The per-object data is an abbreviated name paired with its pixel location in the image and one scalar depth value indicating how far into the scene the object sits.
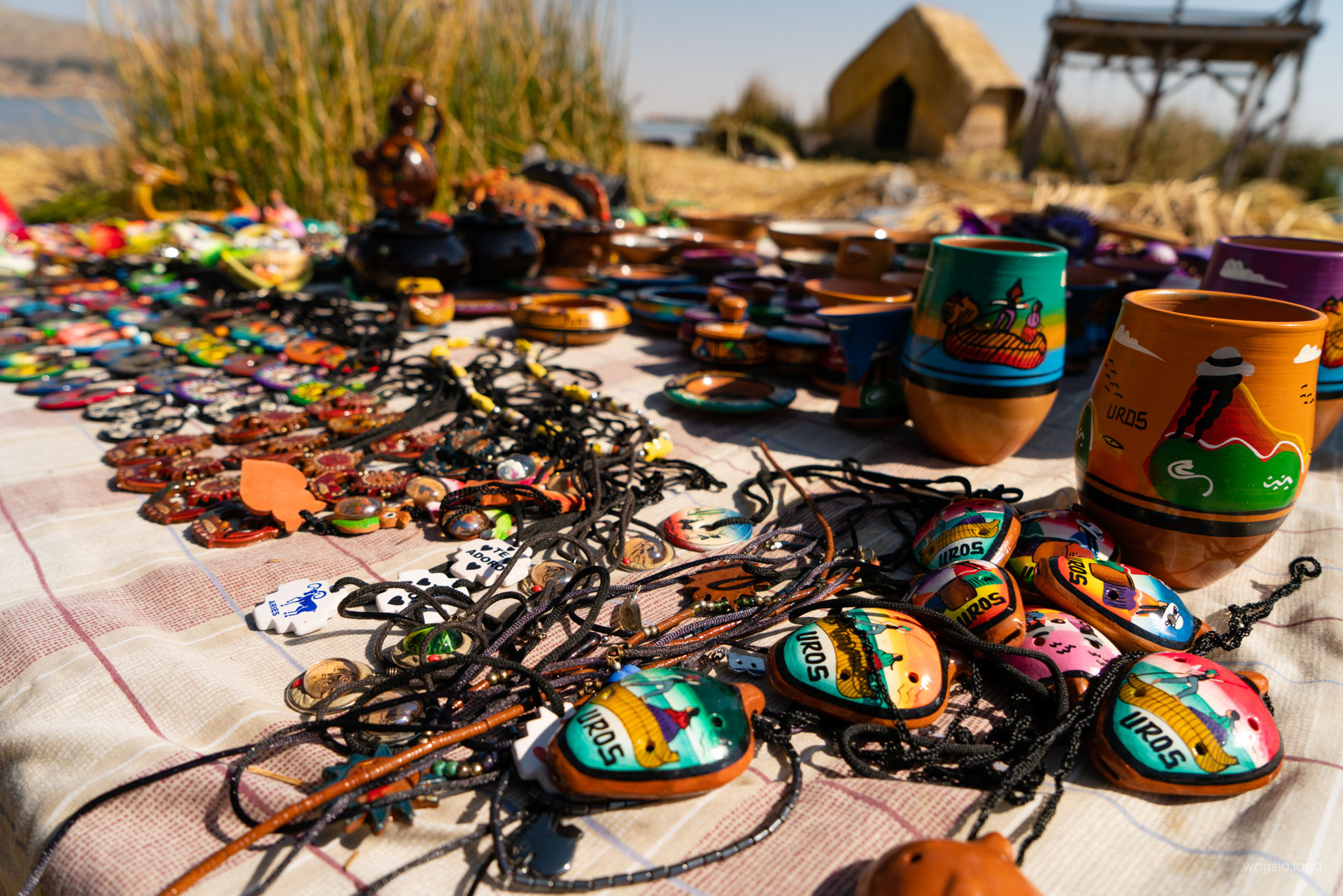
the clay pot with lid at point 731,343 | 0.58
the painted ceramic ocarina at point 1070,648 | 0.30
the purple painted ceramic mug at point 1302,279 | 0.42
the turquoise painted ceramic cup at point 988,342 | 0.43
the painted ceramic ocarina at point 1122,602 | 0.32
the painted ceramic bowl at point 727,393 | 0.52
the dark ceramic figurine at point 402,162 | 0.71
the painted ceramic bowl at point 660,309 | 0.70
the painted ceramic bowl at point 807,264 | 0.80
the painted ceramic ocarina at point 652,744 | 0.26
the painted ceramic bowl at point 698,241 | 0.90
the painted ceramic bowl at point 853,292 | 0.54
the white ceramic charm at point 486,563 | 0.36
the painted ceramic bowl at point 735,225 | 0.98
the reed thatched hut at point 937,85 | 7.74
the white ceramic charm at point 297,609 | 0.33
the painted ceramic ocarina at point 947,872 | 0.23
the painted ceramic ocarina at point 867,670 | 0.29
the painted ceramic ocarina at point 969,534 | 0.35
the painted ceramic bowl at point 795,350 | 0.60
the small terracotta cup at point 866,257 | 0.64
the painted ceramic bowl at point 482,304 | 0.72
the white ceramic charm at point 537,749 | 0.27
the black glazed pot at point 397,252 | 0.70
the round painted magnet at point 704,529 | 0.40
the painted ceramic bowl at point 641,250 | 0.88
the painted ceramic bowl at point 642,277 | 0.79
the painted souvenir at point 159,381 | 0.53
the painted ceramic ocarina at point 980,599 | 0.31
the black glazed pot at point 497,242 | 0.77
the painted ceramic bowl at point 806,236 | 0.82
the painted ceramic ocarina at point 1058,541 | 0.34
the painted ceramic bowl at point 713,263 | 0.81
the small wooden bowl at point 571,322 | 0.65
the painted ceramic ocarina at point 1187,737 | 0.27
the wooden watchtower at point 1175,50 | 6.00
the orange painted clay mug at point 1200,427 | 0.33
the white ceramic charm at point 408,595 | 0.34
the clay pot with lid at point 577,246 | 0.82
